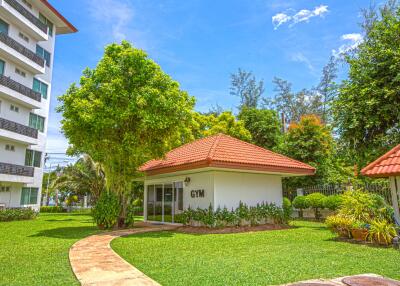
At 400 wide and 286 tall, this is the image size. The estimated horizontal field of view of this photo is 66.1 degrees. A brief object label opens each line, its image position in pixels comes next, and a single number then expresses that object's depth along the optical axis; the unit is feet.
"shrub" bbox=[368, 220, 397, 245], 28.07
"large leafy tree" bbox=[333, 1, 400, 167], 42.65
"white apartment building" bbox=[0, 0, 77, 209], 73.20
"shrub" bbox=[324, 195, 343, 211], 51.93
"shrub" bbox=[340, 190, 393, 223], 30.83
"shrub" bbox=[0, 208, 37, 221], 65.46
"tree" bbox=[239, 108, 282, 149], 91.91
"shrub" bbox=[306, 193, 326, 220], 55.62
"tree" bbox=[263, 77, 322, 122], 119.03
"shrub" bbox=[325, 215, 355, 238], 31.55
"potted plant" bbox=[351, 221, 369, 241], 29.76
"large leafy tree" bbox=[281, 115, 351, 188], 71.46
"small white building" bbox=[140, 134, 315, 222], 44.19
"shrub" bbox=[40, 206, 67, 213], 116.98
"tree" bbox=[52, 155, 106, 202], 95.14
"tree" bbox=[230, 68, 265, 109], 123.13
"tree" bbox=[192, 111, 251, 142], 88.07
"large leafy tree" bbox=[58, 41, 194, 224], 39.55
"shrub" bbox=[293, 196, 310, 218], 58.70
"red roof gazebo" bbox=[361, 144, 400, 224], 30.12
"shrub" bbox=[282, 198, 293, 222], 49.60
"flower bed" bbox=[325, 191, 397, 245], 28.50
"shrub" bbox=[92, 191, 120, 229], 43.14
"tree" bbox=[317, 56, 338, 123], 113.39
